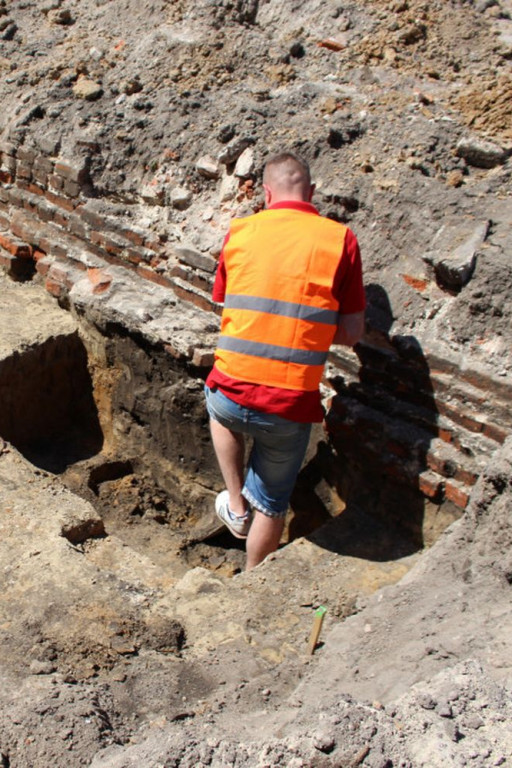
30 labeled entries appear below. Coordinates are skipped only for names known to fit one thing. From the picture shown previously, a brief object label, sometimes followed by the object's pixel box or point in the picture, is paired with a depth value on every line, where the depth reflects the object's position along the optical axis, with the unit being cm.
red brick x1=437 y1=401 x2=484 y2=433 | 334
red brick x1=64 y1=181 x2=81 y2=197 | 480
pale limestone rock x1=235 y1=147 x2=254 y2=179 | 429
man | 309
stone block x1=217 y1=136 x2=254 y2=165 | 436
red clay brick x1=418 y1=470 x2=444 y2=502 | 339
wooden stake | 280
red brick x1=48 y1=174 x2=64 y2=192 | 489
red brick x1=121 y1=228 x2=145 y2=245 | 451
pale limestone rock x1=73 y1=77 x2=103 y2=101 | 505
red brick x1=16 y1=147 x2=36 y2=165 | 502
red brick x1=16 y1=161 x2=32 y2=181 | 507
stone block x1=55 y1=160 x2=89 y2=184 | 477
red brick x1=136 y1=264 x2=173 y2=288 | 441
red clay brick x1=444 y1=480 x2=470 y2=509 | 332
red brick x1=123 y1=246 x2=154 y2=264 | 448
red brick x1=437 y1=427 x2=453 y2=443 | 342
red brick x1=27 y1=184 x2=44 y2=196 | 505
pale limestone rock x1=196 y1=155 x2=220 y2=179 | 444
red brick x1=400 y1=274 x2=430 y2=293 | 368
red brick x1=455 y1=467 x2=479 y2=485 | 331
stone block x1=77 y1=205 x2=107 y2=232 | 466
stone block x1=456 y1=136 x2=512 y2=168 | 392
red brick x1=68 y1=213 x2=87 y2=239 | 475
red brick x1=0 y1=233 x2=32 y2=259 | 492
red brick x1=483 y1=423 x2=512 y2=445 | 326
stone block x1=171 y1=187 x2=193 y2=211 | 449
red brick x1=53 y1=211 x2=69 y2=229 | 486
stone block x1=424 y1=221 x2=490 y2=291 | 352
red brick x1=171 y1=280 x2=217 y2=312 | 423
